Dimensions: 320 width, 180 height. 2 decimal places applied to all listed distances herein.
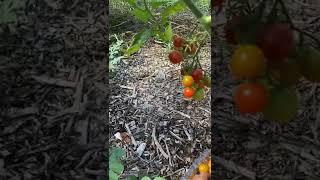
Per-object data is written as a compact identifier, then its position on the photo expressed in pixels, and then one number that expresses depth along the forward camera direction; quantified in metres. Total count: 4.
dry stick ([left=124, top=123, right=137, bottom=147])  1.27
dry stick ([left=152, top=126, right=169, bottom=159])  1.25
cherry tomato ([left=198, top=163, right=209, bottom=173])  0.92
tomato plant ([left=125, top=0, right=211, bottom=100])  0.97
